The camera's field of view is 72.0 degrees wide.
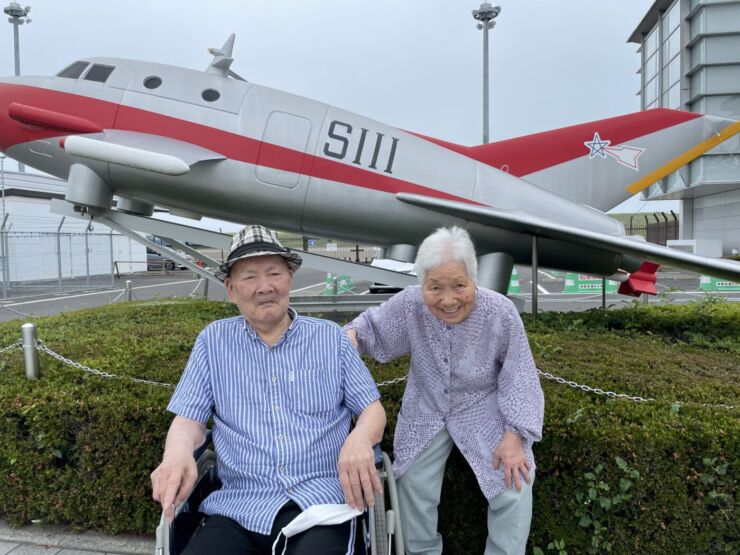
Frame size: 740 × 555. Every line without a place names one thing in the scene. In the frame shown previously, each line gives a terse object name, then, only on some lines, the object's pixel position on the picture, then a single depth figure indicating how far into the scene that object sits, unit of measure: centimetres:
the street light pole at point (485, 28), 1447
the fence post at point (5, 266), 1444
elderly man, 183
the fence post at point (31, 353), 332
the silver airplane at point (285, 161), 512
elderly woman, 213
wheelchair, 179
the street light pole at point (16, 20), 2075
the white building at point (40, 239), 1889
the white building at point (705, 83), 2441
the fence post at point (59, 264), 1599
